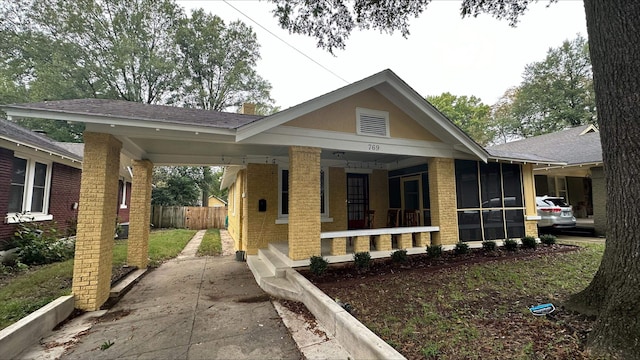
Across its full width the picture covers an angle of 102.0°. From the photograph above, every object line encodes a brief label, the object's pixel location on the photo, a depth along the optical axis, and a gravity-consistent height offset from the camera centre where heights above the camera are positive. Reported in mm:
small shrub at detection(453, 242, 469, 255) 7293 -1337
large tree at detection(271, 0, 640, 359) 2666 +359
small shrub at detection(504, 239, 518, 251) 7910 -1345
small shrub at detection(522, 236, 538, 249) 8211 -1337
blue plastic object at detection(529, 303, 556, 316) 3576 -1506
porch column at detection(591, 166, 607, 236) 10953 -38
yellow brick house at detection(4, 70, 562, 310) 4551 +905
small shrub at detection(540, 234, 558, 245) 8781 -1333
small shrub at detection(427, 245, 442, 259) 6938 -1329
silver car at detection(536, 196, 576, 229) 11234 -631
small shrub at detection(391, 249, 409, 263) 6574 -1370
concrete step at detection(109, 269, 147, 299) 5184 -1793
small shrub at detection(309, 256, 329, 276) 5414 -1324
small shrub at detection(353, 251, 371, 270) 6020 -1340
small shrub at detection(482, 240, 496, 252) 7739 -1338
